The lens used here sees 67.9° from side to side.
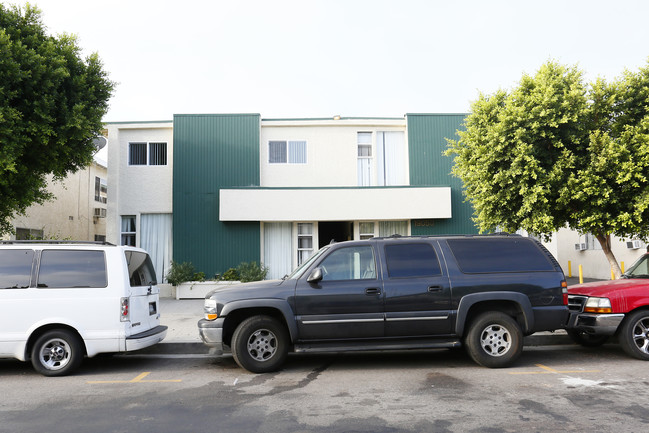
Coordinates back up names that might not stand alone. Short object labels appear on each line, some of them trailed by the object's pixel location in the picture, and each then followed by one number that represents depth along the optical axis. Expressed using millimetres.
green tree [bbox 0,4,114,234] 11164
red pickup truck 7445
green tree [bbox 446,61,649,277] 9852
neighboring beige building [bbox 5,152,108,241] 19469
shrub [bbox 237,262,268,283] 16375
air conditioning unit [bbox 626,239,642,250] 18159
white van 6852
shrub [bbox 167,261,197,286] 16219
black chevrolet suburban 6914
